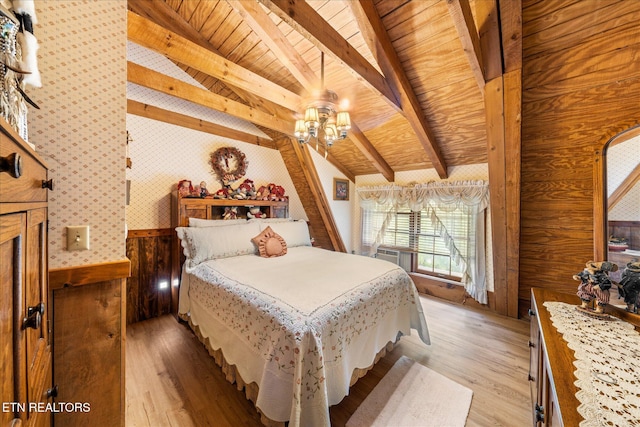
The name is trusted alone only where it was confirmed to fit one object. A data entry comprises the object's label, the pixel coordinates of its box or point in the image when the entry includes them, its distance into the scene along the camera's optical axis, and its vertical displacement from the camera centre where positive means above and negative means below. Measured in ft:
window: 10.70 -1.14
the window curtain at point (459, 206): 9.89 +0.34
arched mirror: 4.89 +0.36
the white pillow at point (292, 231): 10.48 -0.86
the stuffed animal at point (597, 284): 3.99 -1.23
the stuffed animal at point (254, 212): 11.30 +0.01
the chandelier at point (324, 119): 6.22 +2.64
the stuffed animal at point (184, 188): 9.02 +0.95
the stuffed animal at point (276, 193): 12.12 +1.06
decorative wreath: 10.53 +2.29
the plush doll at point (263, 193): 11.59 +1.01
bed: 4.26 -2.35
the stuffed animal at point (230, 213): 10.47 -0.01
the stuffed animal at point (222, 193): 10.12 +0.85
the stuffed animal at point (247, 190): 10.97 +1.10
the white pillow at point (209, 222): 8.88 -0.39
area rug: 4.99 -4.40
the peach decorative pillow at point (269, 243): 9.04 -1.22
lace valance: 9.73 +0.89
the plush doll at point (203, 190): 9.59 +0.93
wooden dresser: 2.36 -1.88
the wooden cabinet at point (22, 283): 1.51 -0.59
